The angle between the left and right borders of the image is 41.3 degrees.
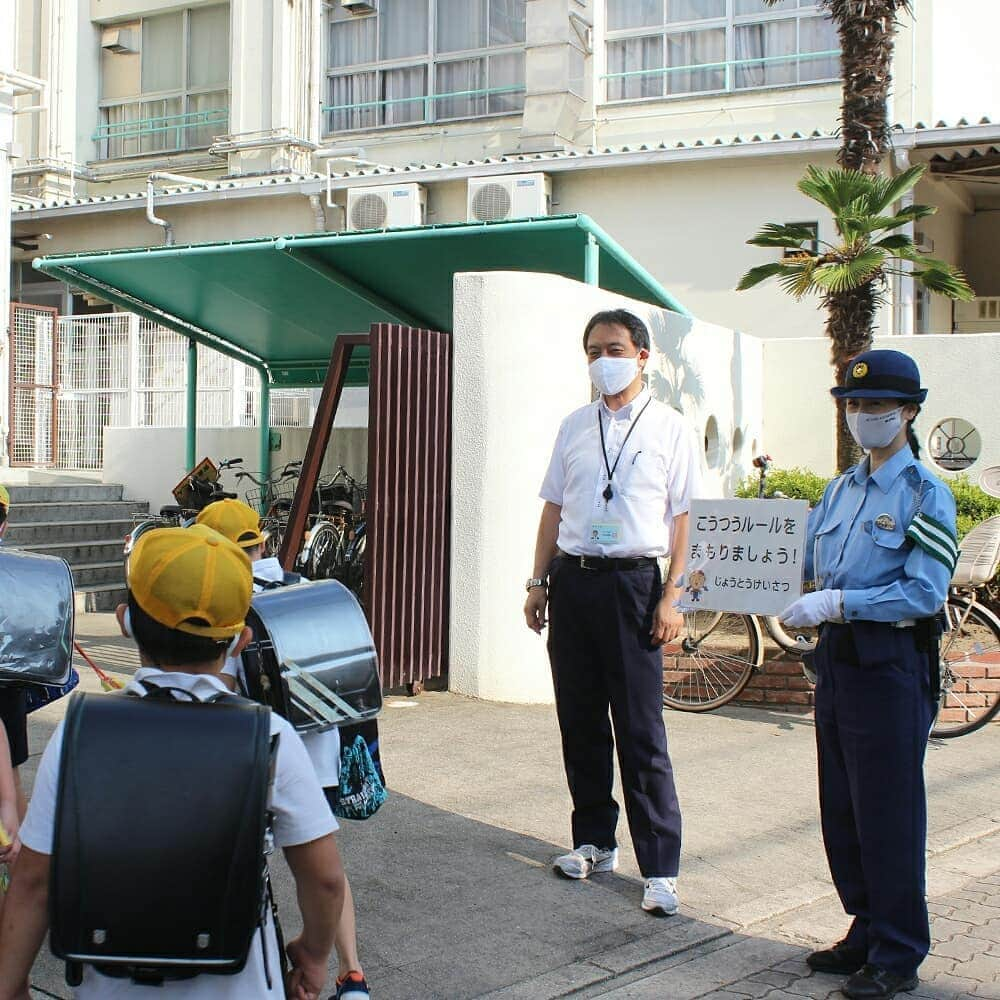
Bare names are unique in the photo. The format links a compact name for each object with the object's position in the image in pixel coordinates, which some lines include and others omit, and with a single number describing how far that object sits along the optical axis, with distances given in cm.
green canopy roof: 936
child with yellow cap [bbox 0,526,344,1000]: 217
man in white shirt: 465
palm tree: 976
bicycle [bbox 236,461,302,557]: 1292
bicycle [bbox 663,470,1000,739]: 757
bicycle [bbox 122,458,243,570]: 1280
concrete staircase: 1255
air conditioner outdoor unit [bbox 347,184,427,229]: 1734
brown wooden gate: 776
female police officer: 384
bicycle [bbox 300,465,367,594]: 1082
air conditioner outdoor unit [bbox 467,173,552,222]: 1645
